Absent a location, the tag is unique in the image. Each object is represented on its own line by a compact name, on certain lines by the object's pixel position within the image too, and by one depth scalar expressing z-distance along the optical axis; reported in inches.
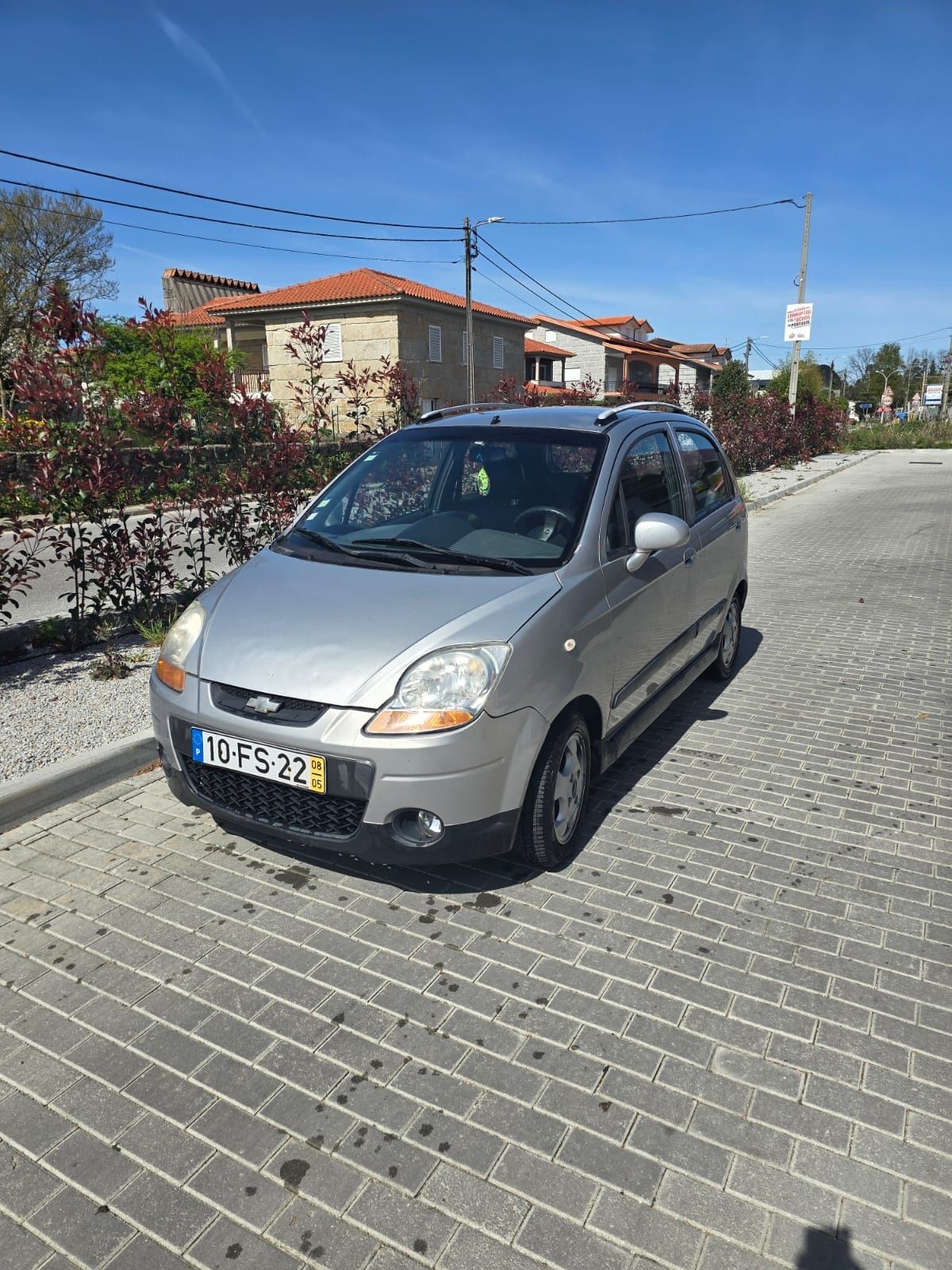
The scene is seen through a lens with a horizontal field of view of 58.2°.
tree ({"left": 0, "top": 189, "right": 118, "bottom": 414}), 1289.4
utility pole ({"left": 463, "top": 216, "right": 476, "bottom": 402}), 1139.8
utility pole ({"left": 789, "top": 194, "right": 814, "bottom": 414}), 1128.8
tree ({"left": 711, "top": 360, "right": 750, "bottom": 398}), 2237.9
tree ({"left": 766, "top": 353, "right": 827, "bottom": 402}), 2162.9
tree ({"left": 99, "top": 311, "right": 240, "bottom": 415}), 237.5
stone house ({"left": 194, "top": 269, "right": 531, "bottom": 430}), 1385.3
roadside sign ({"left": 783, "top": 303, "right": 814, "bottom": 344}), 1103.6
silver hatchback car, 116.0
